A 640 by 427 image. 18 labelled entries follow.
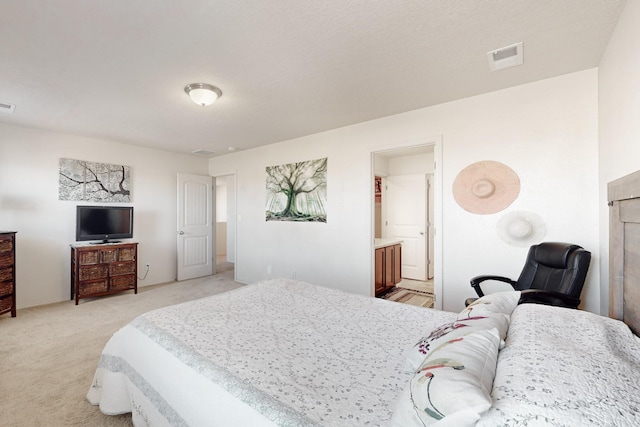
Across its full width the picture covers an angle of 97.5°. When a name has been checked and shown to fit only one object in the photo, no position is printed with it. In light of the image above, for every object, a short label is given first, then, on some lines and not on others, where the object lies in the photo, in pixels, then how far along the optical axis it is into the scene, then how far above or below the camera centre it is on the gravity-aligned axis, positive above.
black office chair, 1.98 -0.48
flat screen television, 4.19 -0.14
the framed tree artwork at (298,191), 4.15 +0.35
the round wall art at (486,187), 2.68 +0.27
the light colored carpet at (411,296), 4.07 -1.27
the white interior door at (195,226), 5.39 -0.25
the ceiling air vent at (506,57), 2.05 +1.21
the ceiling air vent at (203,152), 5.19 +1.18
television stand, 3.97 -0.83
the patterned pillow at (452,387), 0.69 -0.47
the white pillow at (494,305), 1.34 -0.46
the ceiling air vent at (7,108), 3.03 +1.17
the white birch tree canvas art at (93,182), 4.17 +0.50
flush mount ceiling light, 2.54 +1.11
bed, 0.70 -0.66
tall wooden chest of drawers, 3.29 -0.69
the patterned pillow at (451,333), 1.10 -0.49
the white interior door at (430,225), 5.28 -0.21
